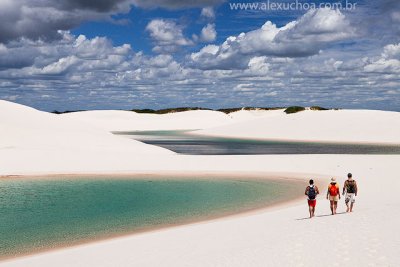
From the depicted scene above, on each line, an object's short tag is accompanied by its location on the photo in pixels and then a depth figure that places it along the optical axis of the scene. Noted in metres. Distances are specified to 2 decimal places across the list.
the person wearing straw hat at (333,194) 19.58
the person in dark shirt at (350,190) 19.62
